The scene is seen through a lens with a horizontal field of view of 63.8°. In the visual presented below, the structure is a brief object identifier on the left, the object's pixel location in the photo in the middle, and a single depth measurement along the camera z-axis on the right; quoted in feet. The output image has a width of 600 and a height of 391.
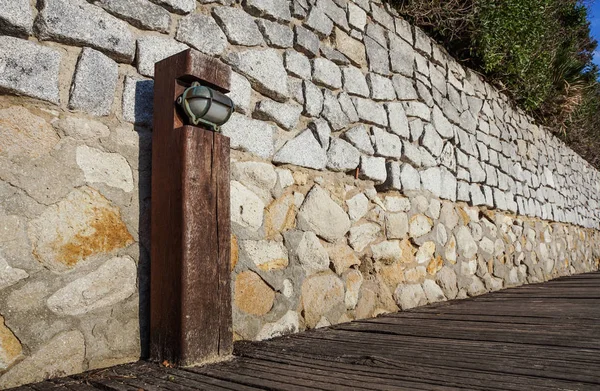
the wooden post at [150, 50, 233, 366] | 4.85
